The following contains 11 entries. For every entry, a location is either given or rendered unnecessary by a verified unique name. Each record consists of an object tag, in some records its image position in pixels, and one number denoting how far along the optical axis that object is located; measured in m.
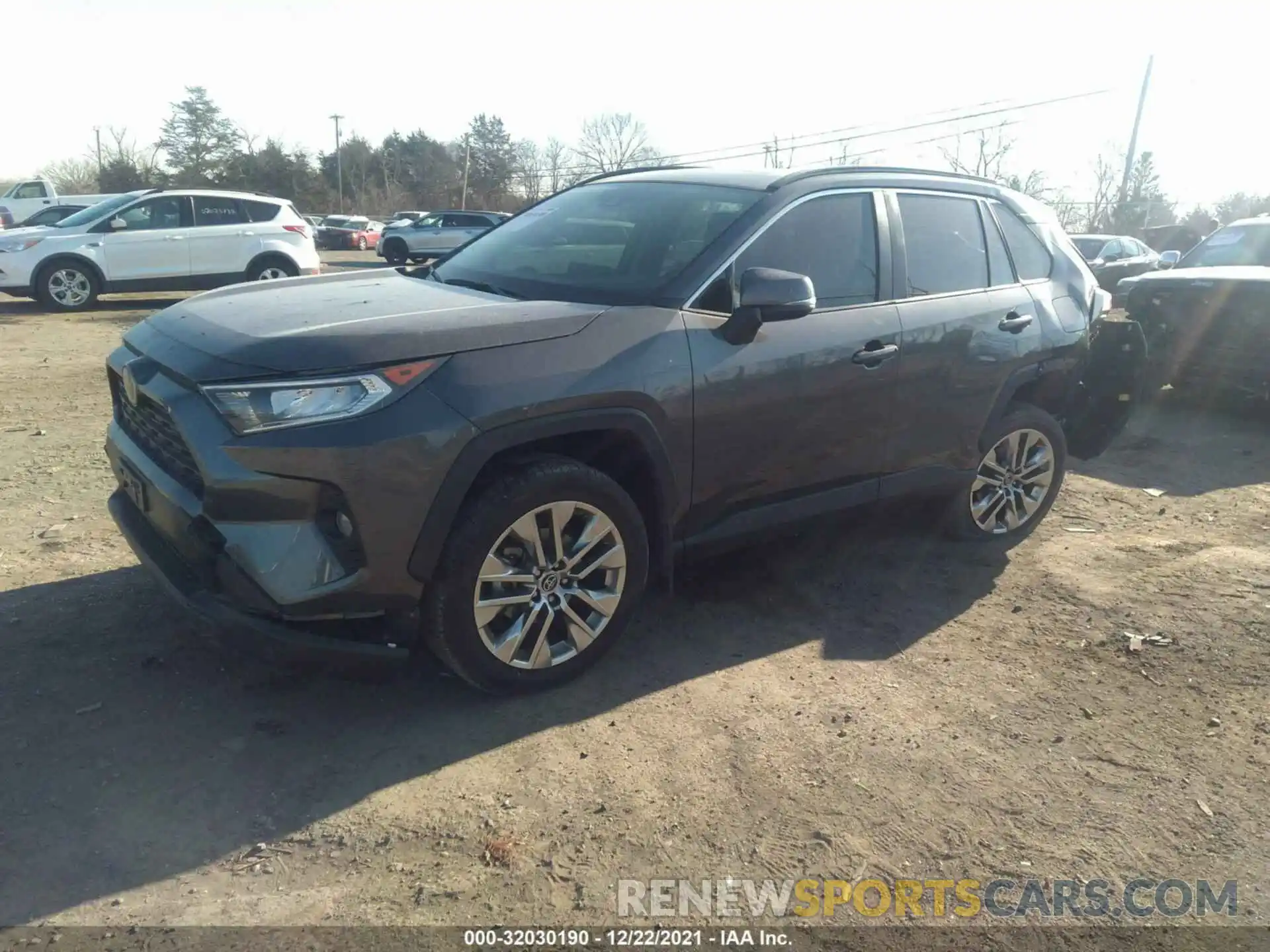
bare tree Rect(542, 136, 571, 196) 66.56
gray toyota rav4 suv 2.84
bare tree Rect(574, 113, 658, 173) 61.50
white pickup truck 25.05
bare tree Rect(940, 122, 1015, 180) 47.69
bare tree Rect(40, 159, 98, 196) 63.66
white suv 12.96
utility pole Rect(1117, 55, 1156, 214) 36.59
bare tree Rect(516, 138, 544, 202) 68.08
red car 36.38
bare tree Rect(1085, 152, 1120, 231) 41.00
